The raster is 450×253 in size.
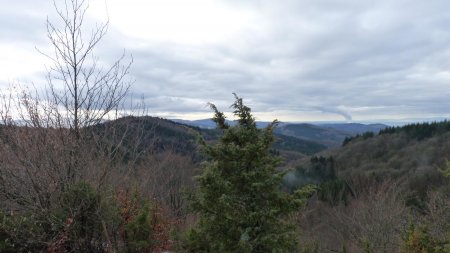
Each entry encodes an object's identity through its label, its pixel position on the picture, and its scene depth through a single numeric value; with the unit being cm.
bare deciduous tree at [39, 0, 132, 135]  832
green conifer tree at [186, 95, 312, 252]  727
